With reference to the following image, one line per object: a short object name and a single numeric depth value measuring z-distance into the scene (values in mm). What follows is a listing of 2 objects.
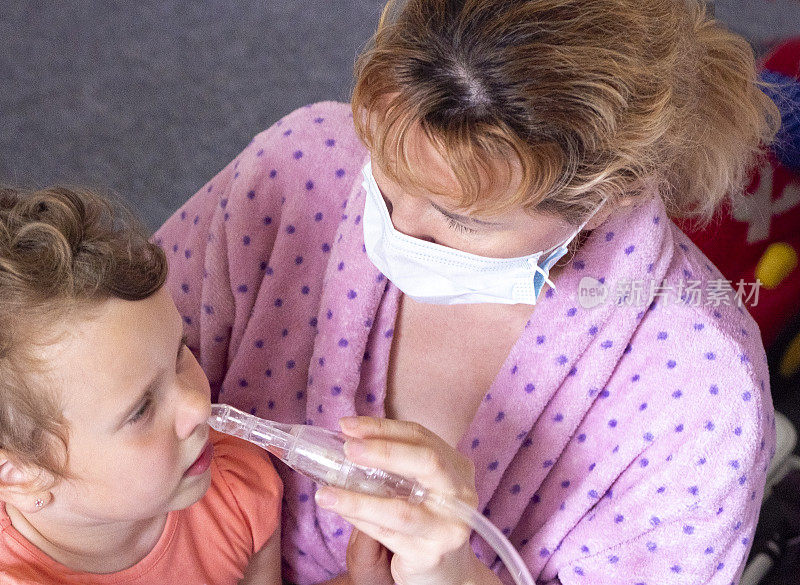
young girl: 822
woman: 840
